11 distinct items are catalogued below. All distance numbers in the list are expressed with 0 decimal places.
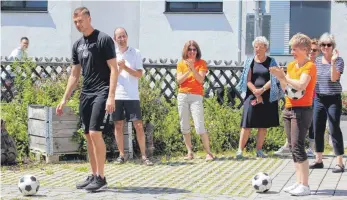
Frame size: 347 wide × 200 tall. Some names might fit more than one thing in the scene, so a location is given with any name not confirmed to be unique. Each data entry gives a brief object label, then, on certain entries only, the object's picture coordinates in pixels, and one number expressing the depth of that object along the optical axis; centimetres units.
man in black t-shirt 790
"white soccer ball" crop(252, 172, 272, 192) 776
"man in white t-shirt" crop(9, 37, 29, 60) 1544
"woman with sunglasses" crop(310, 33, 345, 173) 909
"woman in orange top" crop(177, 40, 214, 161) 1059
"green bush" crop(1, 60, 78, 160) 1115
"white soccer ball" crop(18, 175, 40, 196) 752
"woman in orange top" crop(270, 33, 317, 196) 770
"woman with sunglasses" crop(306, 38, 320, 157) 1015
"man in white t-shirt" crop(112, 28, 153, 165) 1011
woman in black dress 1052
